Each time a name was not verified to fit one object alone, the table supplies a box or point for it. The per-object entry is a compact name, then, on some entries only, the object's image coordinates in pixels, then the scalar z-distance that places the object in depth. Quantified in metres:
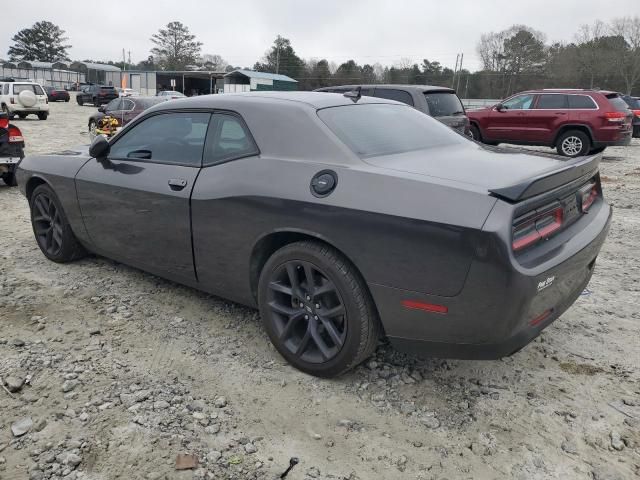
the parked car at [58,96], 43.19
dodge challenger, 2.24
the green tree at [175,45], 81.62
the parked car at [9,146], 7.71
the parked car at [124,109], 16.09
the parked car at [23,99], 23.82
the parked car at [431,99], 8.66
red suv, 12.09
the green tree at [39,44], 93.62
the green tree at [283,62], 61.78
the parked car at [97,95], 37.97
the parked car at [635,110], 18.05
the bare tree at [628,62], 40.72
